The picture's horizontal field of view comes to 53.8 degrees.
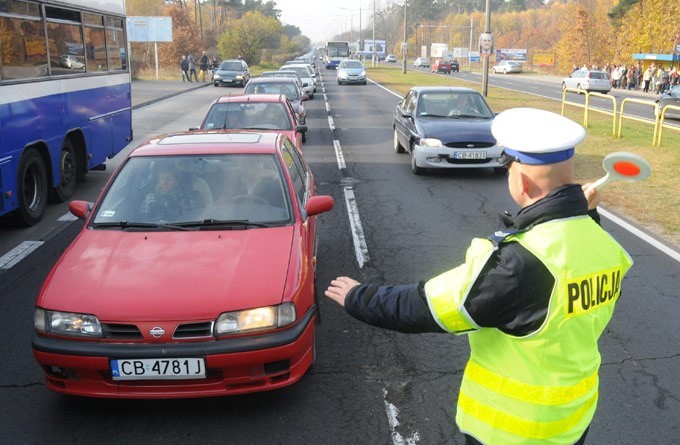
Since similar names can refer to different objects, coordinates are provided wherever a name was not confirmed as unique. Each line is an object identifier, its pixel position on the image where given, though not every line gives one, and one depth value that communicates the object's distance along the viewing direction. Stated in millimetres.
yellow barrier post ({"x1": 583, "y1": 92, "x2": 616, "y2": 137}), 17591
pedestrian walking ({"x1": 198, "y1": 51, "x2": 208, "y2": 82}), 49281
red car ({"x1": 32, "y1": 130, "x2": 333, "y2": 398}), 3873
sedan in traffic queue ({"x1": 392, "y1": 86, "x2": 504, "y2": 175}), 11812
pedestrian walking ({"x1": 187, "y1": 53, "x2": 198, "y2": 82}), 47219
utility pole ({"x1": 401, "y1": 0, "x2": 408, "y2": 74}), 55731
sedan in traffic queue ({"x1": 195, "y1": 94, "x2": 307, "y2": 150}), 10883
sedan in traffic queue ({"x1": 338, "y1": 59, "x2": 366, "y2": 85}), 45219
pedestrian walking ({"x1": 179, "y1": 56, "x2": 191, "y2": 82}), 46656
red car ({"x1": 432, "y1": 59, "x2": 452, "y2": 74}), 73750
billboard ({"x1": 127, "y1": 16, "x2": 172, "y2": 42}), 52375
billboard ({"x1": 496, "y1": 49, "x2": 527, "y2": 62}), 97125
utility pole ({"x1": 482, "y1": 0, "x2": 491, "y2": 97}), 27402
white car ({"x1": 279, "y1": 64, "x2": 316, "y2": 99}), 32622
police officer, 2010
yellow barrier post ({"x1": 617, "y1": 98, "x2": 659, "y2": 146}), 15355
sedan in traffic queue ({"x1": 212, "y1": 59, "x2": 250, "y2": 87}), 41906
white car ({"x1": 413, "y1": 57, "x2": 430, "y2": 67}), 96062
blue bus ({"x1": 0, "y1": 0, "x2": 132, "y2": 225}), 8008
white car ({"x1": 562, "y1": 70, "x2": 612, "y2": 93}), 43125
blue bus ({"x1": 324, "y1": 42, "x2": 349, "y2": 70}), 80625
